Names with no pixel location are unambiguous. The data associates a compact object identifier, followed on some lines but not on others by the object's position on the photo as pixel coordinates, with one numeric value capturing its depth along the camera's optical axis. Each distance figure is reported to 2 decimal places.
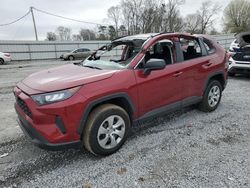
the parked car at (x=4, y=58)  19.84
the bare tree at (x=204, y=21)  65.22
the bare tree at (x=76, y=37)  53.72
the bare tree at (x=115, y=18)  56.53
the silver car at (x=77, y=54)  24.80
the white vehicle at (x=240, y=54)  7.58
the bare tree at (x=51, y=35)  47.61
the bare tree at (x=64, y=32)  56.20
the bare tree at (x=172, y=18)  49.84
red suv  2.72
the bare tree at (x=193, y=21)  65.31
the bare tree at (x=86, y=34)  53.16
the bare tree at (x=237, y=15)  58.12
